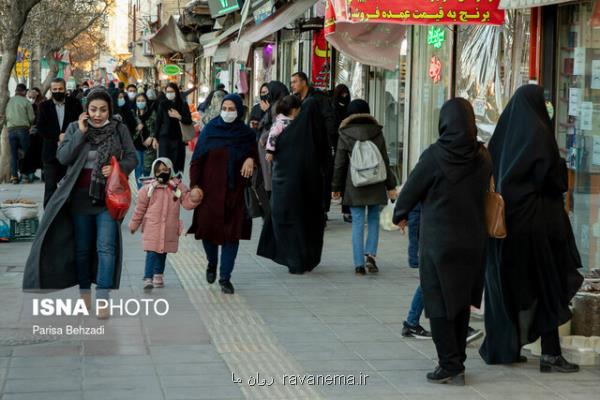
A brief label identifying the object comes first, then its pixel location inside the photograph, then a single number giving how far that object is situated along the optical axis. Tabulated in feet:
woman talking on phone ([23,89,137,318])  28.63
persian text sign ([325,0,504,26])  37.73
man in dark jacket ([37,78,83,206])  45.57
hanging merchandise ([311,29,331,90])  71.31
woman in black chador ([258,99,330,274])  38.47
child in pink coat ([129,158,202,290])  33.91
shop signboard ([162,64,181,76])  142.10
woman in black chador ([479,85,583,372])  24.41
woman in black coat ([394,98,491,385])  23.47
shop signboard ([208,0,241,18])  91.78
